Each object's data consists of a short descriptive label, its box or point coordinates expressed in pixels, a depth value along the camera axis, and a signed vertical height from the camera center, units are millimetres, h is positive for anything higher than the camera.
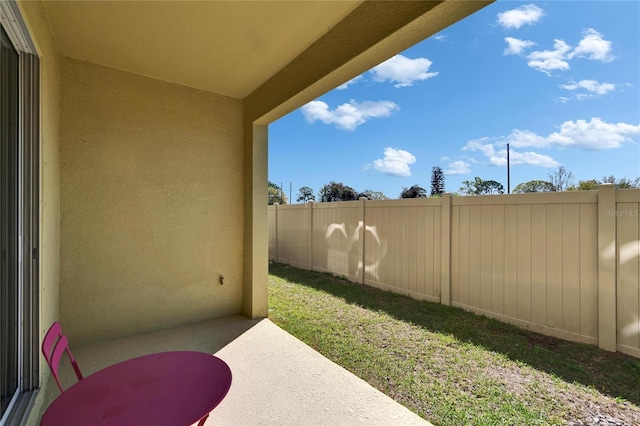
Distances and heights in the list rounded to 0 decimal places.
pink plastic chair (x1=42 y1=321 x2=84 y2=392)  1311 -653
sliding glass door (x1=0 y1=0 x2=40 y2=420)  1654 -33
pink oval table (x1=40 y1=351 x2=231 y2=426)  1074 -759
